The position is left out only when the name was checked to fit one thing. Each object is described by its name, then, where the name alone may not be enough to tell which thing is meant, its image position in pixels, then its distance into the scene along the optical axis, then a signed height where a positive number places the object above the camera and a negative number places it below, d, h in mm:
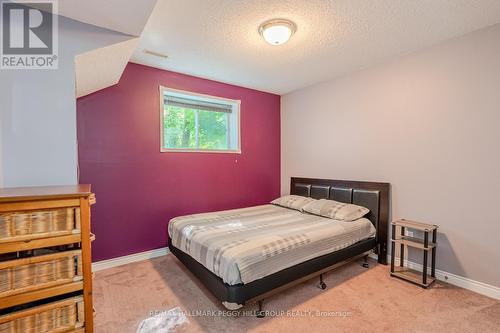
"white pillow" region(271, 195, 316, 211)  3562 -639
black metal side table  2428 -902
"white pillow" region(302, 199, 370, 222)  2980 -648
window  3484 +623
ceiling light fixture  2141 +1232
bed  1924 -813
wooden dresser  1124 -519
